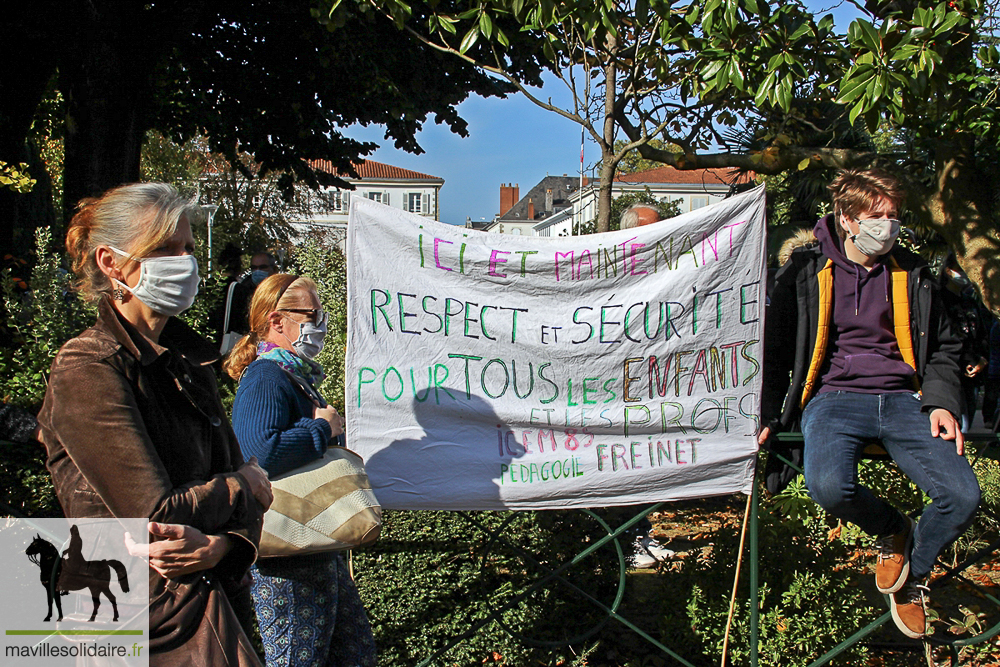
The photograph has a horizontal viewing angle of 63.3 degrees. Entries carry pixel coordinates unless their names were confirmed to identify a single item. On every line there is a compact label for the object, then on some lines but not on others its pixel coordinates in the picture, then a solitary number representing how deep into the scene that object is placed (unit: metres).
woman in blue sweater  2.52
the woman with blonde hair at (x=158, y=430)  1.69
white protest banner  3.07
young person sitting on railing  2.94
